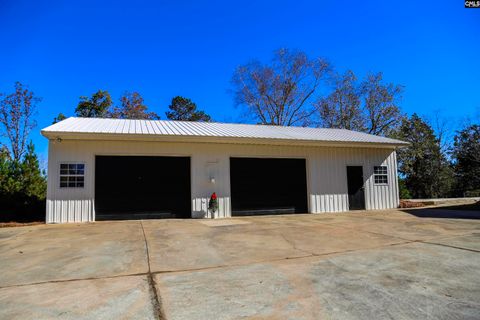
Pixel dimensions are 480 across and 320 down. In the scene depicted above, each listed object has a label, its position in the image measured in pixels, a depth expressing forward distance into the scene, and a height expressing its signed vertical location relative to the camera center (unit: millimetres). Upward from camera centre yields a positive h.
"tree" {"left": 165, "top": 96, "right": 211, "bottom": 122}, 35844 +8670
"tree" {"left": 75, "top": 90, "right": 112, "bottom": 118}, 28812 +7566
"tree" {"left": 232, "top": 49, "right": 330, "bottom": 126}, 28875 +8494
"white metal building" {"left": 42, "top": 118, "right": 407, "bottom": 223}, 10469 +655
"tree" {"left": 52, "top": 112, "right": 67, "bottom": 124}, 26000 +5981
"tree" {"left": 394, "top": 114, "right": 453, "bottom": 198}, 27547 +1625
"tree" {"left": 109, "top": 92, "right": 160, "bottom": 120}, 30344 +7712
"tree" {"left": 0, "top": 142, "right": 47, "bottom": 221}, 11266 +119
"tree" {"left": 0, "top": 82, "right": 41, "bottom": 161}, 23031 +5577
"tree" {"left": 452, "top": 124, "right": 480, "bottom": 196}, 26672 +2087
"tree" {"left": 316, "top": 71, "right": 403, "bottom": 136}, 26516 +6523
